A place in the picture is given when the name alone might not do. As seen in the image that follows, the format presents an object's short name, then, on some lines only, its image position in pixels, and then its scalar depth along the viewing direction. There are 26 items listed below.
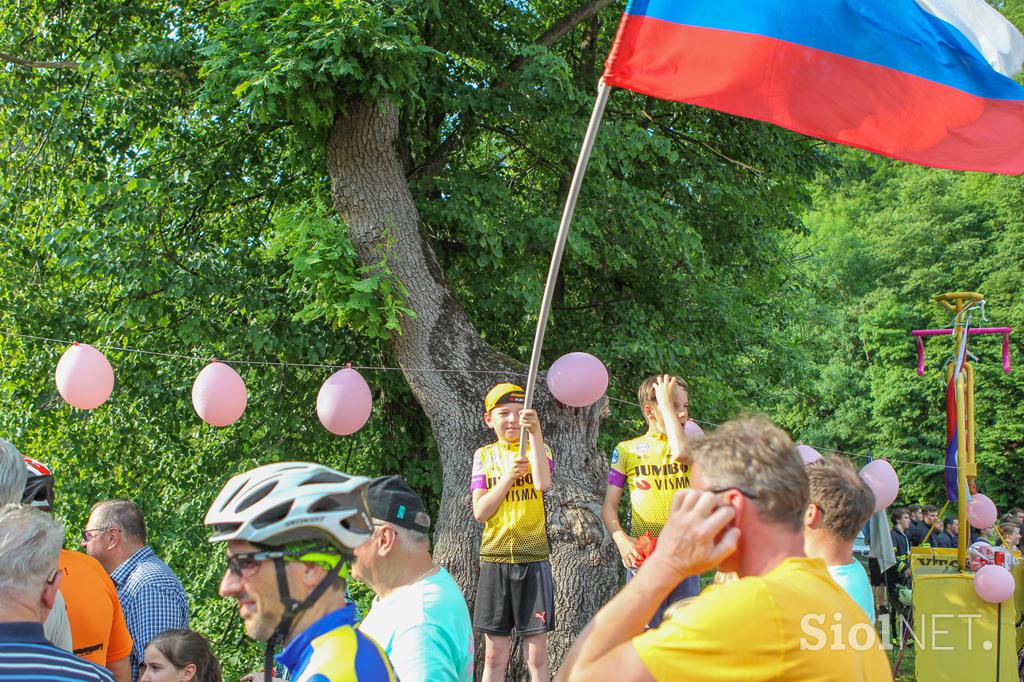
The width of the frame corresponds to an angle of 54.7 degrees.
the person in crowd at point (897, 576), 12.91
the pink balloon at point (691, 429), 6.94
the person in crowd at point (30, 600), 2.63
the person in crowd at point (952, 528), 16.94
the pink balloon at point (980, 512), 12.12
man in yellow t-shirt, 2.00
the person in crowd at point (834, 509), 3.79
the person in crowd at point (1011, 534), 13.07
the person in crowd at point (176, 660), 4.06
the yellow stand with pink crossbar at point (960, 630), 8.87
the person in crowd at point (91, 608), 4.08
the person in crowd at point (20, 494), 3.62
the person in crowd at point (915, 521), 16.09
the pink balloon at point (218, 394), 8.15
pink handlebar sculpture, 10.75
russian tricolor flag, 4.94
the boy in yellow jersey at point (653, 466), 6.00
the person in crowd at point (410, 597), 3.16
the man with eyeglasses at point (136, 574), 4.75
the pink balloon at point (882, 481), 9.09
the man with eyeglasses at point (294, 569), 2.36
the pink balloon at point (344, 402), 8.12
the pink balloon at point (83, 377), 8.17
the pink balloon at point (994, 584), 8.78
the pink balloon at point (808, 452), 7.96
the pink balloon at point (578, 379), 7.69
